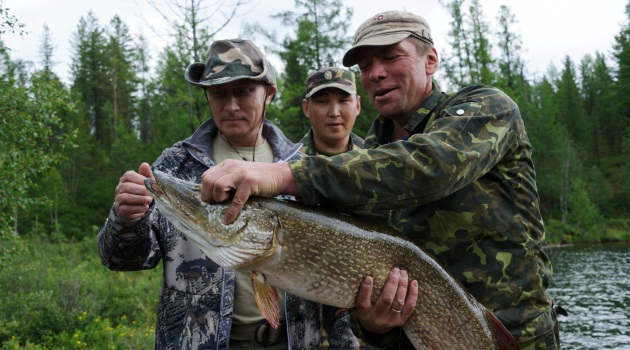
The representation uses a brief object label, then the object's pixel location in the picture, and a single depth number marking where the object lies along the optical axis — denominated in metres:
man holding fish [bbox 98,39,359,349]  2.61
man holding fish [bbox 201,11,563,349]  1.92
